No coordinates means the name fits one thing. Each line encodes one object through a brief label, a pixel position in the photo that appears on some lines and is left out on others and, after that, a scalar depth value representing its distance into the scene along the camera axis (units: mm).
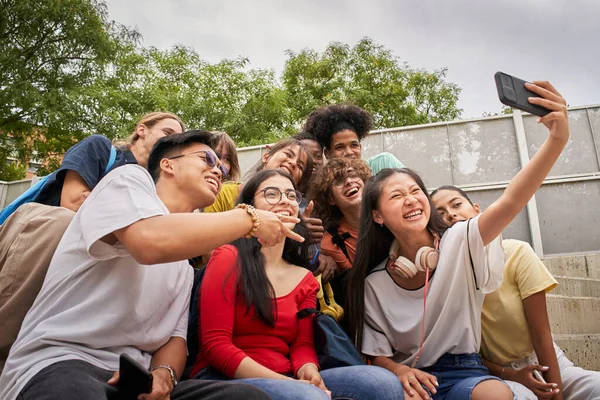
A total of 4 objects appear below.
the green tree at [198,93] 14891
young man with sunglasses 1699
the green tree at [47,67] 11875
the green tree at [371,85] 18391
